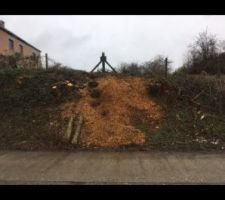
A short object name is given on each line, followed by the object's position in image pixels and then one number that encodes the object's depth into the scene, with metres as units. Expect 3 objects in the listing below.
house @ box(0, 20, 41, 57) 19.56
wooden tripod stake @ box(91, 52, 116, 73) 9.24
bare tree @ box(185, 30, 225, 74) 10.67
